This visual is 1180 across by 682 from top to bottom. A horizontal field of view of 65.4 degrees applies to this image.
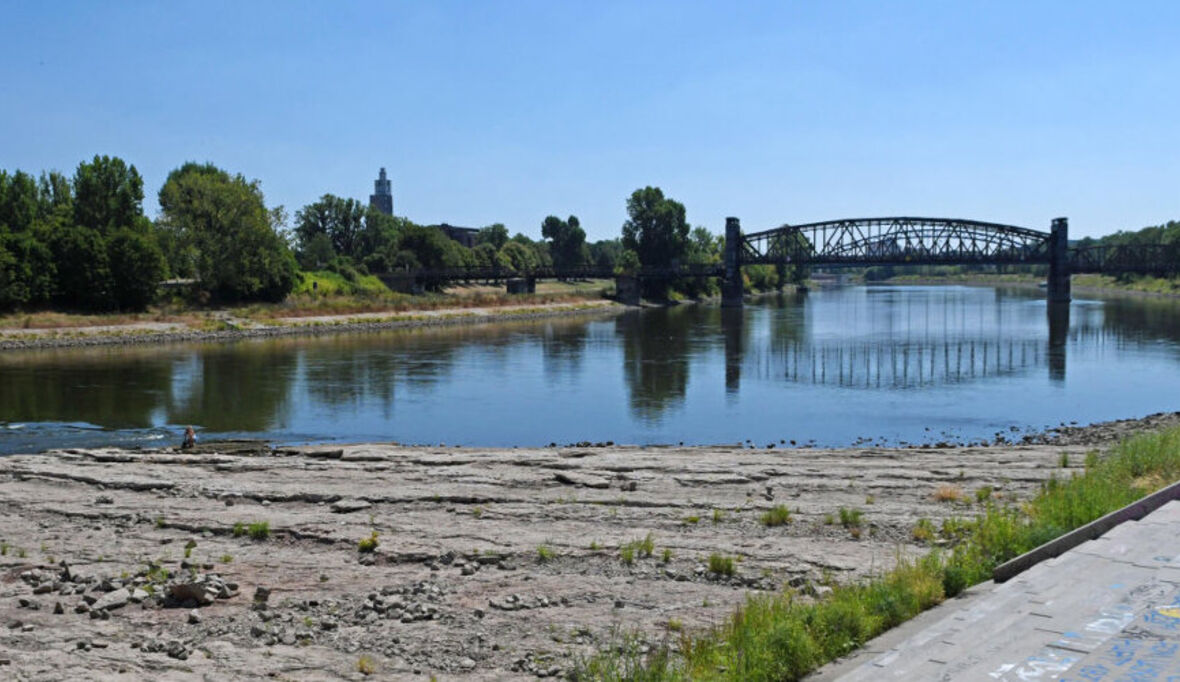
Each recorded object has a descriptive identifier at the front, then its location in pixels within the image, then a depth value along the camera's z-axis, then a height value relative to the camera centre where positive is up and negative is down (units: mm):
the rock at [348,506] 17219 -3959
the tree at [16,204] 91500 +9988
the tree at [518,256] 168350 +7126
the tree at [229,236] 83250 +5849
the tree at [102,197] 92562 +10530
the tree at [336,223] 150750 +12358
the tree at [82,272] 71062 +2265
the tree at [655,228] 154000 +10626
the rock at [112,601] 11945 -3929
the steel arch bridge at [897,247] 139000 +6652
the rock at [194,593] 12125 -3880
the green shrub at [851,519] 15633 -3939
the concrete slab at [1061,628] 7918 -3246
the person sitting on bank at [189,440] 26109 -4001
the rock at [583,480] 19281 -3999
